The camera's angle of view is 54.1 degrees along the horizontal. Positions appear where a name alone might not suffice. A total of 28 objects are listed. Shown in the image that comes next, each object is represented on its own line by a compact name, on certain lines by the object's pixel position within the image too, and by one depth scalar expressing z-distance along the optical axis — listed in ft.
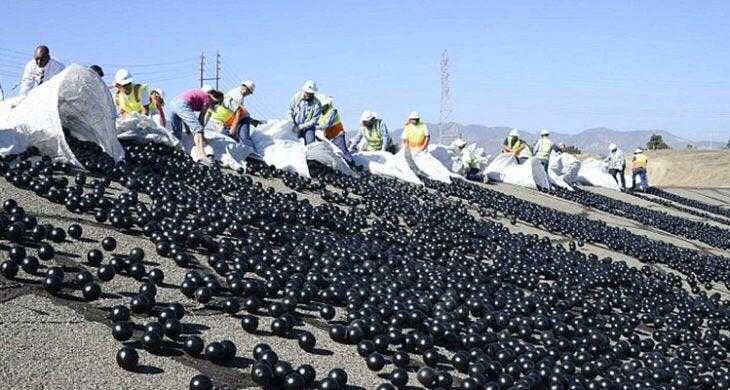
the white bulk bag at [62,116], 26.86
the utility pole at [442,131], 245.12
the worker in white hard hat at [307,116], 45.42
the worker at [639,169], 84.64
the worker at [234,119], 41.70
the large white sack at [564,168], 73.14
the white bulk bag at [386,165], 48.70
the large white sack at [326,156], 43.34
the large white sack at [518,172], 62.95
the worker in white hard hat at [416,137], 55.06
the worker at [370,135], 55.06
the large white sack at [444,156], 57.98
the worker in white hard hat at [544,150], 69.26
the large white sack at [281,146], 39.73
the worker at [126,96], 40.45
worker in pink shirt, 37.76
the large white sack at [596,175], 83.41
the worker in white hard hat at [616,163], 84.74
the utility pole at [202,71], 206.84
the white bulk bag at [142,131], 35.86
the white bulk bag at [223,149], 37.99
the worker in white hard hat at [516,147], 68.13
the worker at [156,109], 44.07
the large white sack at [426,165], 51.85
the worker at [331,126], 48.08
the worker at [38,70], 34.88
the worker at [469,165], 61.46
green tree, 228.26
